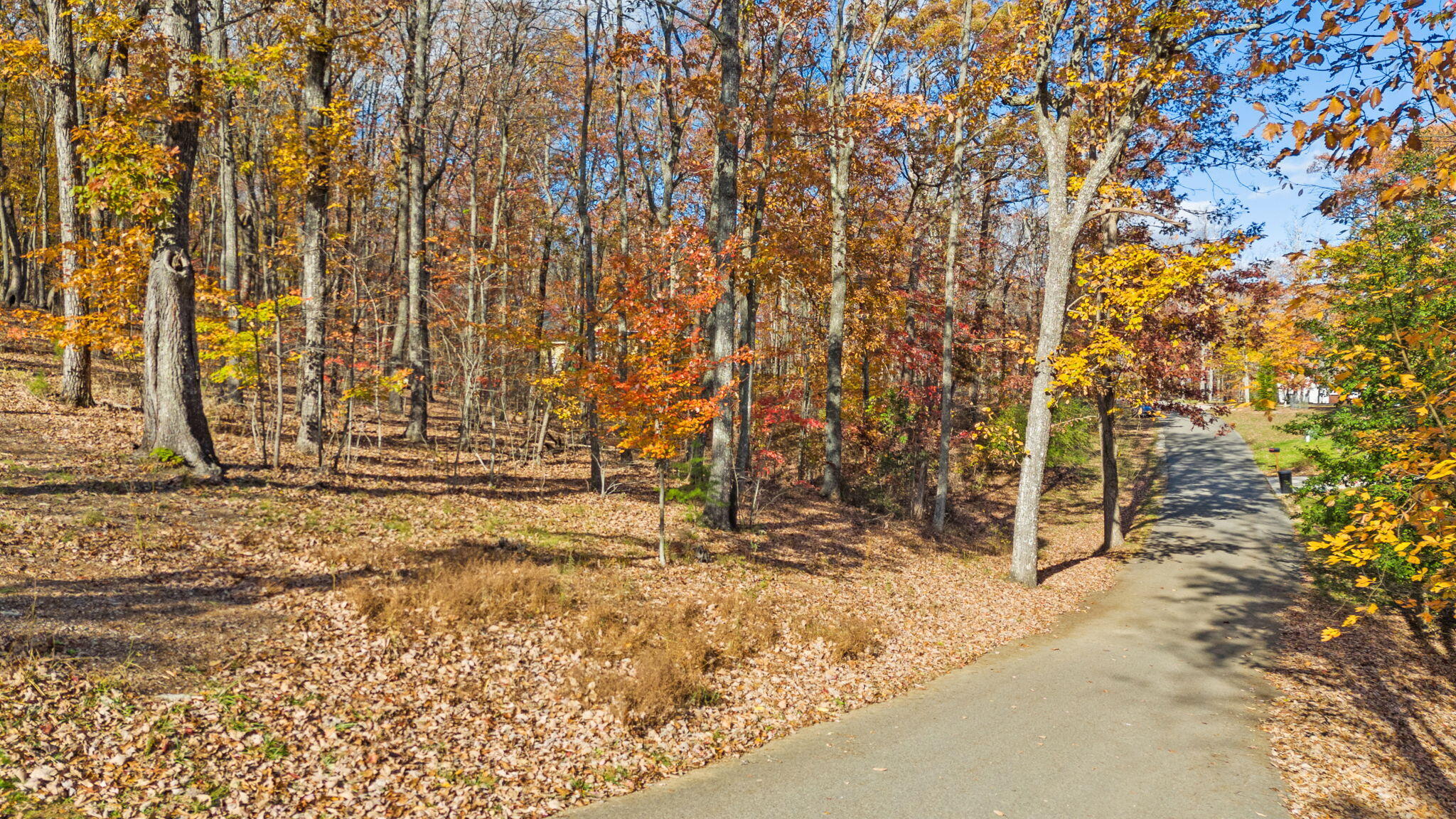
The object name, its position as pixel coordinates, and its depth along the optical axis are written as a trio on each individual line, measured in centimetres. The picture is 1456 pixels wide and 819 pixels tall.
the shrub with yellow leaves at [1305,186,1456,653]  464
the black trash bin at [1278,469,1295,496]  2484
